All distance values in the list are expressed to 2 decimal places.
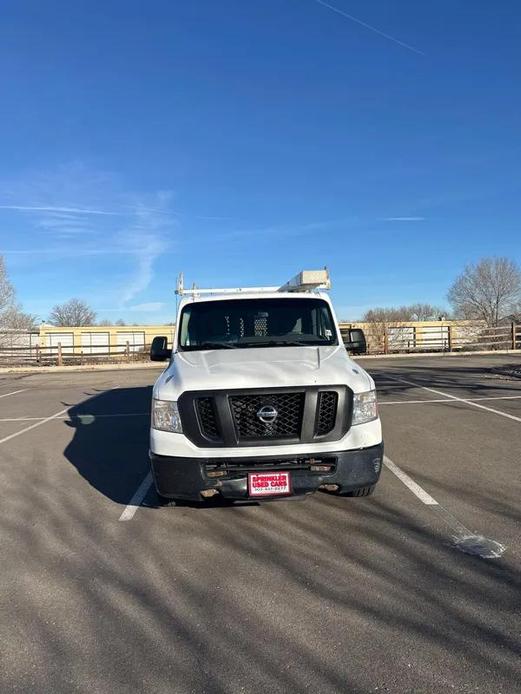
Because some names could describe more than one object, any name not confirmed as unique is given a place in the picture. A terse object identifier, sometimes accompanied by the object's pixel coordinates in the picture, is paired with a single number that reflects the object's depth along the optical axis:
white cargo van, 4.18
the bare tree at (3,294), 33.16
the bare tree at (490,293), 51.72
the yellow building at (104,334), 47.67
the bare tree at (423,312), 79.56
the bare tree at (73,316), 75.25
